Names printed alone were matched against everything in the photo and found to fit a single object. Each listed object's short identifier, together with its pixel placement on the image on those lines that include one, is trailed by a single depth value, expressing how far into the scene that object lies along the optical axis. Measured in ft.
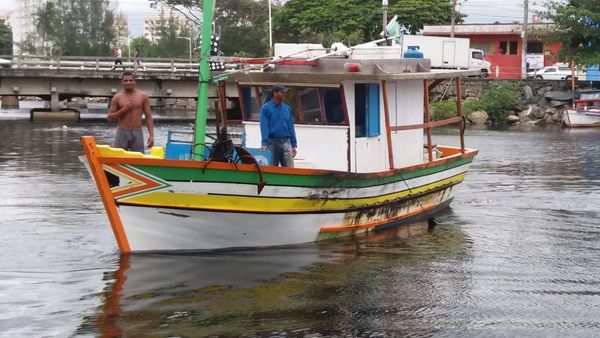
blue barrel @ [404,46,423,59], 48.14
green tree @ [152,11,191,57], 308.40
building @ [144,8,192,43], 324.72
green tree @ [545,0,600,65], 155.63
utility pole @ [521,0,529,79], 183.93
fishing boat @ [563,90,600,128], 143.23
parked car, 184.55
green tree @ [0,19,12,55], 369.50
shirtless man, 40.50
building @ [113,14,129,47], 317.75
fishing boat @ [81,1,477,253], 35.55
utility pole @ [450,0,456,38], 185.37
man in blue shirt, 39.93
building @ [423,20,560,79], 199.91
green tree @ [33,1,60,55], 307.78
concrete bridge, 152.15
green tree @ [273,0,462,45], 198.90
